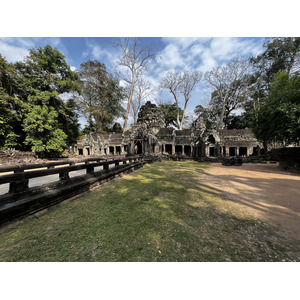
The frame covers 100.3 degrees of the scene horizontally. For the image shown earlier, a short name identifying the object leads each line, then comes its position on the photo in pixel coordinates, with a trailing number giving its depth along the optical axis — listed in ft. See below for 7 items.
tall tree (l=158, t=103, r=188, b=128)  133.80
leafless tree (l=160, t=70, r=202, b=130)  109.09
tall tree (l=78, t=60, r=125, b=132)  98.48
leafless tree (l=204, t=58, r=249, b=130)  98.37
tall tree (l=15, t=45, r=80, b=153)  49.01
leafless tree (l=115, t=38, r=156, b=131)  84.93
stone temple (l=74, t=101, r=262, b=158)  65.57
